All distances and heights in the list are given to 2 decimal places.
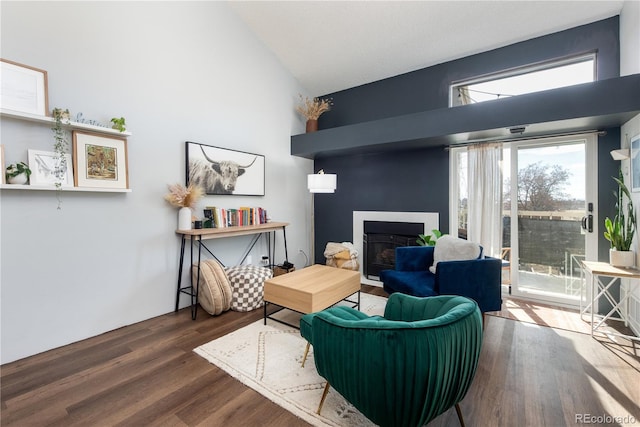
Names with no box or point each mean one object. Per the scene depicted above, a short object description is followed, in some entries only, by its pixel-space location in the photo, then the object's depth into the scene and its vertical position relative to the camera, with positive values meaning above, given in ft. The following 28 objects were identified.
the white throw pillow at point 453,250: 9.09 -1.47
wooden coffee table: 7.83 -2.38
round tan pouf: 9.55 -2.71
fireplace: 13.50 -1.33
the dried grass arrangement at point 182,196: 9.62 +0.52
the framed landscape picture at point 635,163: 8.03 +1.20
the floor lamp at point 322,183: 12.42 +1.14
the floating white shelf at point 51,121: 6.52 +2.33
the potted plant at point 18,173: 6.62 +0.96
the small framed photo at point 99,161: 7.70 +1.48
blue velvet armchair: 8.39 -2.33
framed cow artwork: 10.62 +1.68
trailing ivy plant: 7.18 +1.88
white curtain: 11.58 +0.40
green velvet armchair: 3.75 -2.18
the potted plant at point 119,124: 8.29 +2.62
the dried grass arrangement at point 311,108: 15.12 +5.46
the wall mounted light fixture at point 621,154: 8.60 +1.54
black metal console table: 9.57 -0.91
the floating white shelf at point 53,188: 6.49 +0.63
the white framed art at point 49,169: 7.01 +1.14
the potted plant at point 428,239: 12.12 -1.43
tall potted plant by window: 8.18 -0.96
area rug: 5.23 -3.74
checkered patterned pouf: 10.11 -2.86
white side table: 7.70 -2.78
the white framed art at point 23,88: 6.54 +3.03
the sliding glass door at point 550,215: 10.37 -0.40
